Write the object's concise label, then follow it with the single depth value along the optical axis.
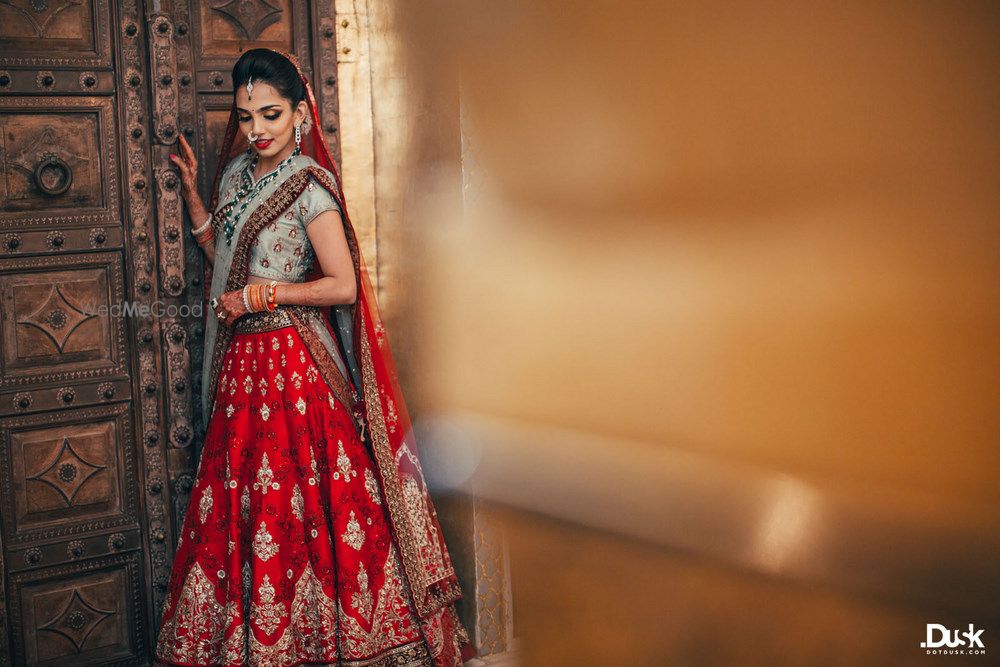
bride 2.41
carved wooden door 2.46
